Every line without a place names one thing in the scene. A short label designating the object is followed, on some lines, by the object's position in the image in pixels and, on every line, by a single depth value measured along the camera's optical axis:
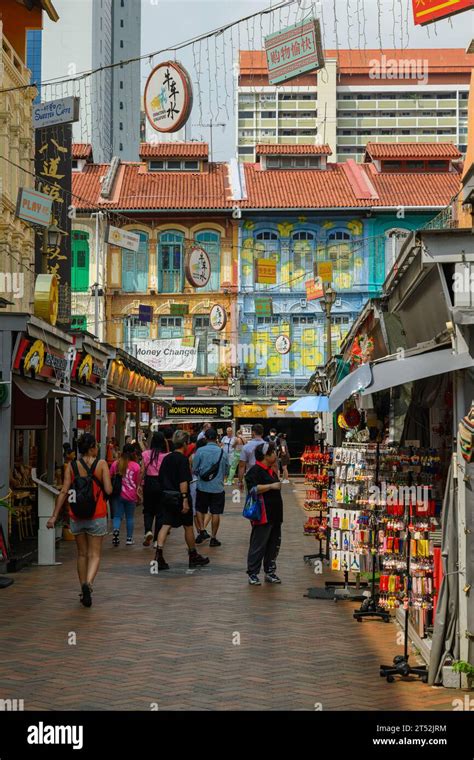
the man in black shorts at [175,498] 13.45
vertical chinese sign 25.89
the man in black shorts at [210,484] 15.58
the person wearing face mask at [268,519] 12.56
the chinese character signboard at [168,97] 13.97
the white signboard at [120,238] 19.72
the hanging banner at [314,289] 29.18
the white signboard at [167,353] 44.53
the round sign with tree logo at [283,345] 41.44
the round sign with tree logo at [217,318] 39.22
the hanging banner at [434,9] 9.30
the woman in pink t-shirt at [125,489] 16.44
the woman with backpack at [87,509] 10.88
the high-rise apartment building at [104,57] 38.59
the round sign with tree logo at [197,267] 29.91
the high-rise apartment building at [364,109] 106.56
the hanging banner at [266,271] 37.34
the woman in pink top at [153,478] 15.80
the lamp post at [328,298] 27.30
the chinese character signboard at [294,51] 10.73
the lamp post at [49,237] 19.59
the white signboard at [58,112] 16.22
